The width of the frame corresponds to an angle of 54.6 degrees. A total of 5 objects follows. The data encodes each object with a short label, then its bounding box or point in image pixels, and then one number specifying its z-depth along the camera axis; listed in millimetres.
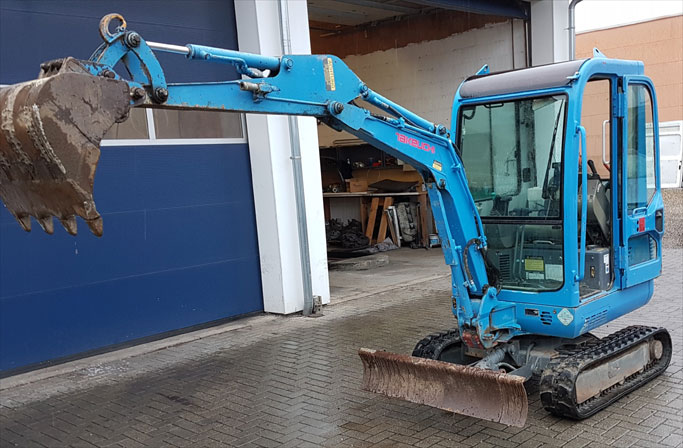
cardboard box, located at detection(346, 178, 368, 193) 15547
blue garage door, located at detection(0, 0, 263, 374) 6637
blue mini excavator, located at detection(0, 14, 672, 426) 4359
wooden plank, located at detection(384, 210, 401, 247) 14470
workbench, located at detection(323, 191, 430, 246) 14484
